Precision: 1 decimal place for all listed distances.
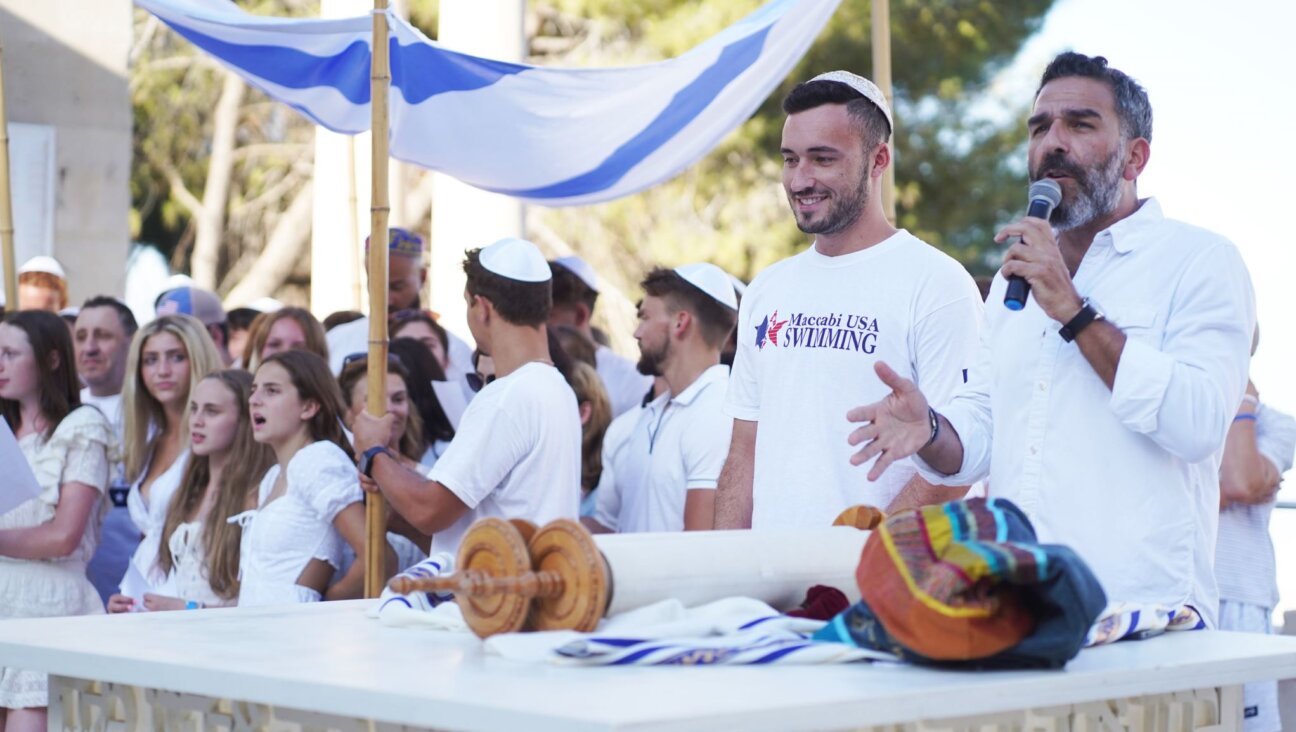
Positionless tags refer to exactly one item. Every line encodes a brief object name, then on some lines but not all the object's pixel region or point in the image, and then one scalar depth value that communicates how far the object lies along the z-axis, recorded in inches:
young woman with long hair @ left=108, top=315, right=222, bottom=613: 228.5
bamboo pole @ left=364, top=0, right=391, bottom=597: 182.9
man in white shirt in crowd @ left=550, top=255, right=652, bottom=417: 271.7
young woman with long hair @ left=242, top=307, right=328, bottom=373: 251.8
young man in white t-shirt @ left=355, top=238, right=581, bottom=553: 176.9
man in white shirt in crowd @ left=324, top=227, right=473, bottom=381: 274.7
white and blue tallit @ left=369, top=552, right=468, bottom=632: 109.7
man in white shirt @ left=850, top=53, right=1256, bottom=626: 114.7
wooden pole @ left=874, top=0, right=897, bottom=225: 230.8
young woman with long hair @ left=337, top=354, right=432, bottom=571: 216.1
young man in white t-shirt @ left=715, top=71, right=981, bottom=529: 148.1
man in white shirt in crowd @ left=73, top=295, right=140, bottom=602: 263.6
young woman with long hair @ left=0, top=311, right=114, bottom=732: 210.7
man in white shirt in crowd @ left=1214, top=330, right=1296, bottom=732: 187.2
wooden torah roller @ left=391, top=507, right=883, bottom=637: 97.0
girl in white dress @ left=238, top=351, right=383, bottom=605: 192.5
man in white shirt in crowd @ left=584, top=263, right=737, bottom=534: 202.4
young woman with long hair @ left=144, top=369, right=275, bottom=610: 198.2
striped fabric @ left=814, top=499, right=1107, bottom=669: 89.4
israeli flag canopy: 216.4
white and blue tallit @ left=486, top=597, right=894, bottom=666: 91.5
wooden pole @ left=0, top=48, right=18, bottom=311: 249.6
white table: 80.0
